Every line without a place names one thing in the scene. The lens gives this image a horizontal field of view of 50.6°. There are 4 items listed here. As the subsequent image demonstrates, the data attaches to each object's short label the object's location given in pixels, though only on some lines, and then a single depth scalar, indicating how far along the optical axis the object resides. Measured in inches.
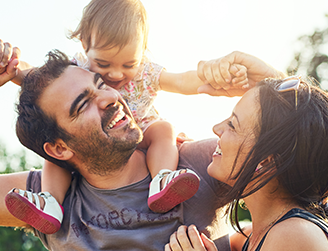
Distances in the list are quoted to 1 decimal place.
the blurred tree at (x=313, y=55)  720.3
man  89.0
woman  71.9
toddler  83.6
